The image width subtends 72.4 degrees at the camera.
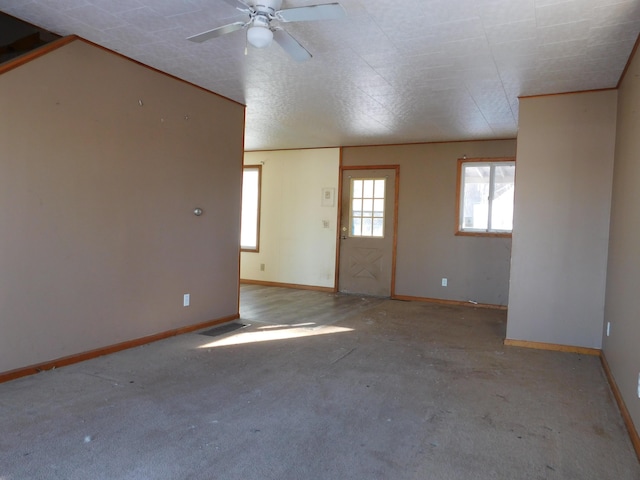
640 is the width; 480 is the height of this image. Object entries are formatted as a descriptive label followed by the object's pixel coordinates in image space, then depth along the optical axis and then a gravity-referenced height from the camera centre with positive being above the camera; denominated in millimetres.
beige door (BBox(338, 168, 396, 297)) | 6957 -93
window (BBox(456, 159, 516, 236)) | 6227 +493
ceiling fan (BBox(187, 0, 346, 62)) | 2299 +1122
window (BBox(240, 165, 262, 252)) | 7945 +233
